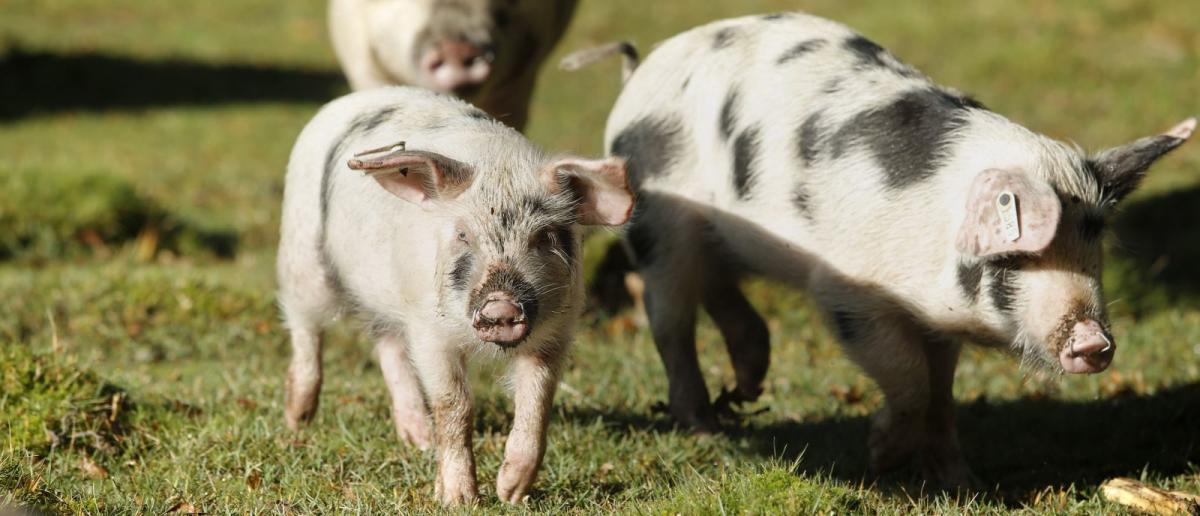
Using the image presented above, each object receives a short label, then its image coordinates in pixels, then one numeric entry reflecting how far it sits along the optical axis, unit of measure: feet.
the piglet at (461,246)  25.70
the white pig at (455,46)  43.73
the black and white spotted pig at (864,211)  26.99
